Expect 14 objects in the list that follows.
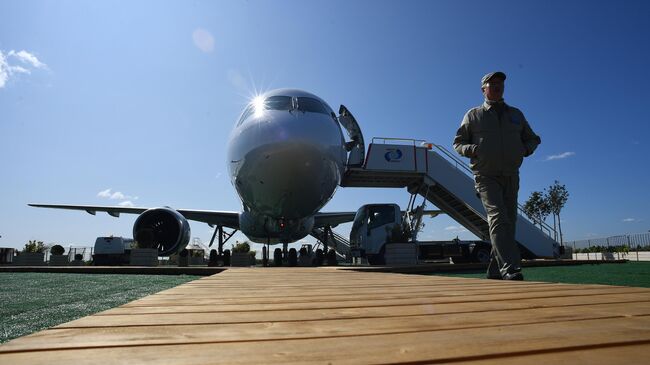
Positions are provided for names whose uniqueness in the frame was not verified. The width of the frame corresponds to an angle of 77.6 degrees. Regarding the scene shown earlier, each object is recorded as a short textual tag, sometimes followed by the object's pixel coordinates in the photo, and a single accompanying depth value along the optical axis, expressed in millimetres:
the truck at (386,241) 12695
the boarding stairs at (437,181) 14094
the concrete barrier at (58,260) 13672
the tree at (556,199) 41750
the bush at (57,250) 14539
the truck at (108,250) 14906
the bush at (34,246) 16625
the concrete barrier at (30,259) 13039
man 4145
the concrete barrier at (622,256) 18666
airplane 8000
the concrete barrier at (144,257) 10117
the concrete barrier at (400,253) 9844
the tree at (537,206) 42375
